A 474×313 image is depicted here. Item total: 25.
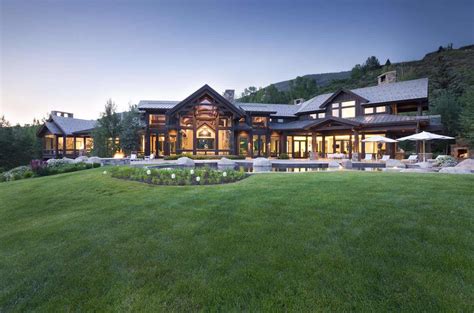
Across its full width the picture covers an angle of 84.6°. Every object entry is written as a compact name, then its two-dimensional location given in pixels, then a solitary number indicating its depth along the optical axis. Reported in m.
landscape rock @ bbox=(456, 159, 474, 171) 12.73
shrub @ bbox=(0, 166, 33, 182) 14.80
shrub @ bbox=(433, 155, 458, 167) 15.66
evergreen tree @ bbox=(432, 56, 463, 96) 46.09
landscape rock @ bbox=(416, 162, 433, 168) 14.75
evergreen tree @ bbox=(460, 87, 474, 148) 20.72
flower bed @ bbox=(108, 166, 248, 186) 9.06
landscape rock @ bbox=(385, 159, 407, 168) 16.17
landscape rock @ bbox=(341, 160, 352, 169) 15.83
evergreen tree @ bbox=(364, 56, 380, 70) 78.41
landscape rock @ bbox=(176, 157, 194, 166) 16.68
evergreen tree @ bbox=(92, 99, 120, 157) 27.05
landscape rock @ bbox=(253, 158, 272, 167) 14.34
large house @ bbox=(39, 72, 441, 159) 24.62
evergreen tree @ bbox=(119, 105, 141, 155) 27.80
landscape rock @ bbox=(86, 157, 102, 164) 19.34
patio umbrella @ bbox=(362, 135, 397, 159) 21.13
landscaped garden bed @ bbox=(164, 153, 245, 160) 23.51
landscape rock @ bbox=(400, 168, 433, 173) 12.34
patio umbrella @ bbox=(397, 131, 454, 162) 16.72
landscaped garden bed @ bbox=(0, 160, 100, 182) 14.76
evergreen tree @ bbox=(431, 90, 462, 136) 32.12
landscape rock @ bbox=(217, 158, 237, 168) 14.61
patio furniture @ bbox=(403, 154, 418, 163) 19.81
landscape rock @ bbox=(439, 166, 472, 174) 11.29
